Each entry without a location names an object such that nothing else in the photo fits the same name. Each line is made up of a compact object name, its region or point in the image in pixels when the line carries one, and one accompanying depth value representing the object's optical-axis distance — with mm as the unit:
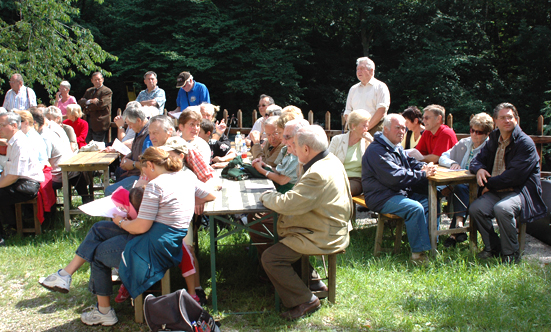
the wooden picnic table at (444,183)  4133
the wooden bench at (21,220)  5066
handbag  2732
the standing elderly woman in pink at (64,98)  8547
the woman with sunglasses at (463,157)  4754
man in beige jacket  3000
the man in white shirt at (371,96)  5695
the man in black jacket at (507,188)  4031
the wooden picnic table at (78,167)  4961
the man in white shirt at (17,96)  8398
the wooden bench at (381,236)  4336
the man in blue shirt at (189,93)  7078
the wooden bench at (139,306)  3139
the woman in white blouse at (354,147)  4738
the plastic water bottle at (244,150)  5596
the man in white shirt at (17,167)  4711
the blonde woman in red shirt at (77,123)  7328
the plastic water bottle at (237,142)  6004
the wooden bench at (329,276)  3284
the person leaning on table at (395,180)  4055
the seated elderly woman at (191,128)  4266
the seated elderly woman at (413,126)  5863
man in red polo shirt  5332
